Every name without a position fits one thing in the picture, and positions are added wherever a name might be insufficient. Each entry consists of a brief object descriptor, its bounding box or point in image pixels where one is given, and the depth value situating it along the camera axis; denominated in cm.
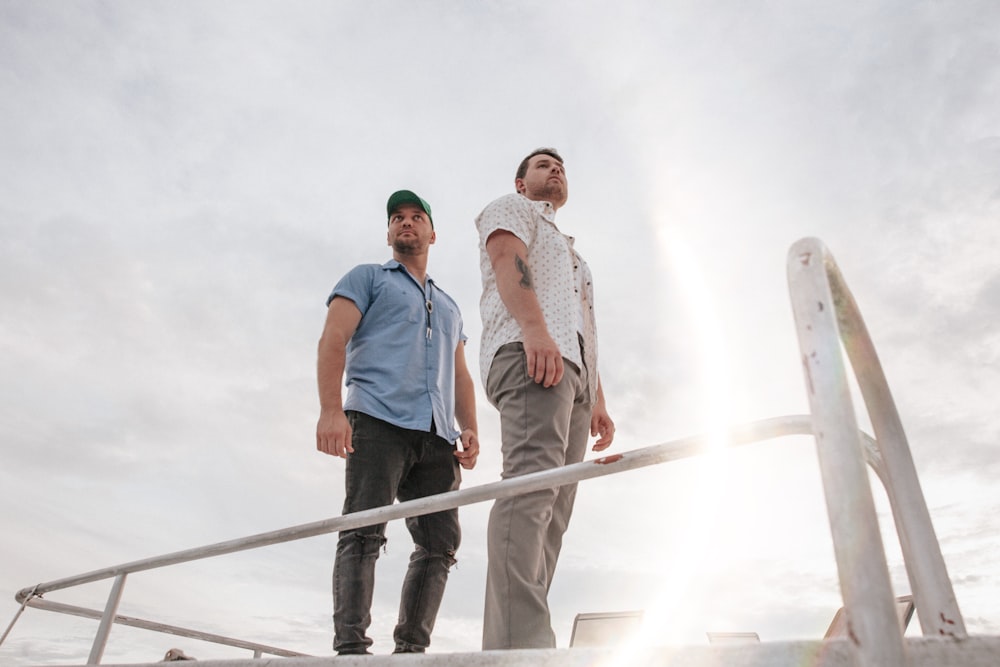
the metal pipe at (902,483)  99
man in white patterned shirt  187
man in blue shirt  254
